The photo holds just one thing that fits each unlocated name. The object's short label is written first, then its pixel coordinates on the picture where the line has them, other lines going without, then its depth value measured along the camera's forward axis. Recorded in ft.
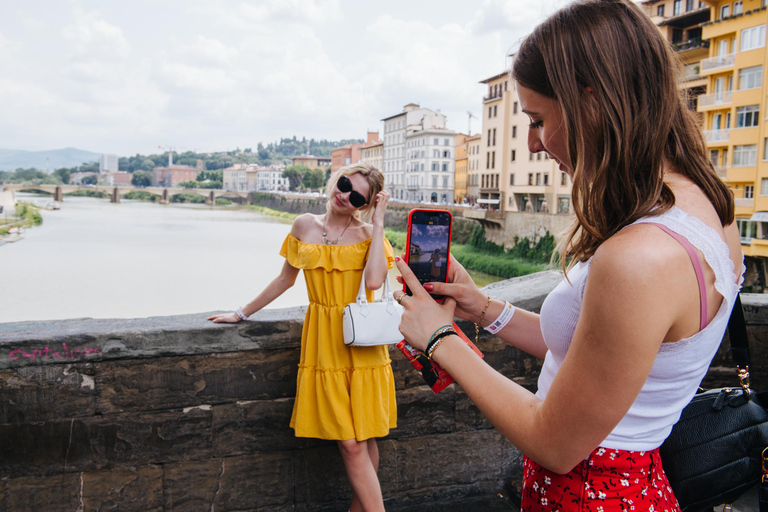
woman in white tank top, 2.13
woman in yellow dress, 5.60
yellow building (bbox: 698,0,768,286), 61.11
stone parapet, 5.38
